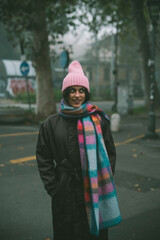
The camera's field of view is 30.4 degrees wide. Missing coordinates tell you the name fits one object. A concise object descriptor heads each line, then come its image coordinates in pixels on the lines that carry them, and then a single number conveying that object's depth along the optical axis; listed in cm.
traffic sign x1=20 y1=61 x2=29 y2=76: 1398
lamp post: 859
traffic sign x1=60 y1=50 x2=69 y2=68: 1189
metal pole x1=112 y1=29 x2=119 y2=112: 1840
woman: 221
